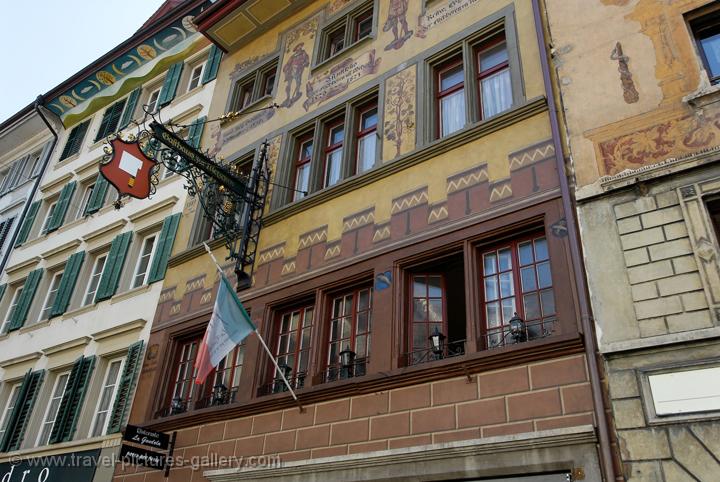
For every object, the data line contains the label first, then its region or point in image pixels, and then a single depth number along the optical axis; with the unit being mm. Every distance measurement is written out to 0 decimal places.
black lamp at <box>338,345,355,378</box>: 9224
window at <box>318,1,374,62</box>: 14078
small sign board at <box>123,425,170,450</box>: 9953
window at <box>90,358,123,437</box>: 12828
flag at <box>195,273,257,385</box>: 9008
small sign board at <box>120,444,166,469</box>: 9947
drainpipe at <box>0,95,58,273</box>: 19703
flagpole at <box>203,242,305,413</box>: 9023
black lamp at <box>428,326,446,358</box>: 8352
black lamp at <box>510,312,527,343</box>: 7691
